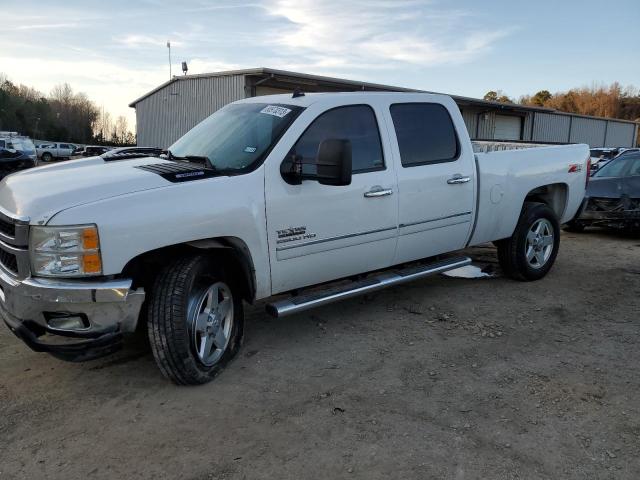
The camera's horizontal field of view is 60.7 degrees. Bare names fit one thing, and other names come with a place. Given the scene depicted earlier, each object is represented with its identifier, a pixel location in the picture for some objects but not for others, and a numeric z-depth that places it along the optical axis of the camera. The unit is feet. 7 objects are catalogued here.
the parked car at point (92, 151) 133.49
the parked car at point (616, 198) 29.76
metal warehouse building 69.87
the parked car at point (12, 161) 63.50
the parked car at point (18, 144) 81.30
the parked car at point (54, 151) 154.89
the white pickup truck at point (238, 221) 10.52
